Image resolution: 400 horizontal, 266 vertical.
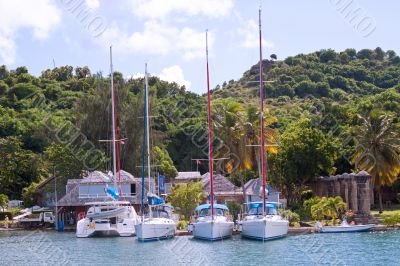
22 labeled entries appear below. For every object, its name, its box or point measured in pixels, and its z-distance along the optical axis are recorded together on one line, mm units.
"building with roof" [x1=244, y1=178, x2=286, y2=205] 68625
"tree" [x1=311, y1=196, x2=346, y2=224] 58438
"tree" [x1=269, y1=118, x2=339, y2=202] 70250
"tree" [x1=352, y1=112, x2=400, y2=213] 65812
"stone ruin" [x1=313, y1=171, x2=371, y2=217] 59500
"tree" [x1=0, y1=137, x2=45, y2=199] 80688
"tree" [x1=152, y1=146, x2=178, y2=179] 85438
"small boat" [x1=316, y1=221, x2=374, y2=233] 54688
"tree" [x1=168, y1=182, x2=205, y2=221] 64375
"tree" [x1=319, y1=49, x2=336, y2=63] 194625
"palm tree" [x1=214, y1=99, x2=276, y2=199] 67938
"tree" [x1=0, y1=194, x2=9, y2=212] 75875
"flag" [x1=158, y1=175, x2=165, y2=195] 63184
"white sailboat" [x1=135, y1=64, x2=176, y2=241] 52406
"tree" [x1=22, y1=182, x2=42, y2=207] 78544
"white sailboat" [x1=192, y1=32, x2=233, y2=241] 49544
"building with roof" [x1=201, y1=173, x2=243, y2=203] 71938
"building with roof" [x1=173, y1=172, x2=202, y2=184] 86875
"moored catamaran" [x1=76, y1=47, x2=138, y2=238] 59438
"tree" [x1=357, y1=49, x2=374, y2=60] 197875
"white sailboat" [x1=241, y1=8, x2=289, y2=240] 48375
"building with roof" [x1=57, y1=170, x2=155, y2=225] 69312
